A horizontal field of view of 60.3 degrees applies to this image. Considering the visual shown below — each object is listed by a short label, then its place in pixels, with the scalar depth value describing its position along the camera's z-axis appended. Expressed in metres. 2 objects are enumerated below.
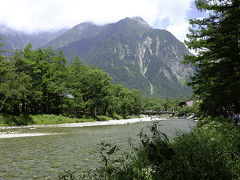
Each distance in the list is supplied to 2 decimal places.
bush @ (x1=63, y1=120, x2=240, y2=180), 5.30
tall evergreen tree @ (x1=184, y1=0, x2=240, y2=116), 15.48
